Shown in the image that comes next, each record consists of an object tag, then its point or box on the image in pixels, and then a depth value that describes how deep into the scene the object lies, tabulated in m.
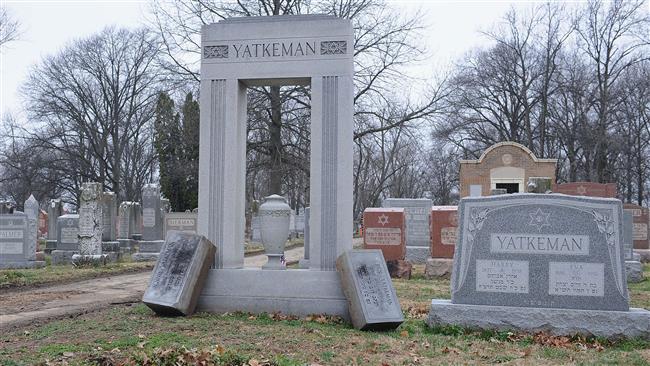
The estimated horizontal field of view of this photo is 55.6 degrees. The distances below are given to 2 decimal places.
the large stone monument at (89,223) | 17.97
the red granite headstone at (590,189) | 18.05
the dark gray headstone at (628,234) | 14.50
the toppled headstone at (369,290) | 7.12
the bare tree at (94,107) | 46.09
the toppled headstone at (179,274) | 7.69
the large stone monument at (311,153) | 8.24
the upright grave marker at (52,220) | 25.44
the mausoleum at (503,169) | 29.19
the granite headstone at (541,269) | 7.14
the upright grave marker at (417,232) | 19.05
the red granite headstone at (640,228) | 19.52
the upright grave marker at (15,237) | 17.98
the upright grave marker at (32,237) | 18.18
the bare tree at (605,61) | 36.38
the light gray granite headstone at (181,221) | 23.00
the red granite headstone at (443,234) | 15.50
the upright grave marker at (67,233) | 21.59
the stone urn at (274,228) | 8.65
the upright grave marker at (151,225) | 22.03
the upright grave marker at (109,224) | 23.75
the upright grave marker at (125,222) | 28.23
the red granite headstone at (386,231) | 15.78
